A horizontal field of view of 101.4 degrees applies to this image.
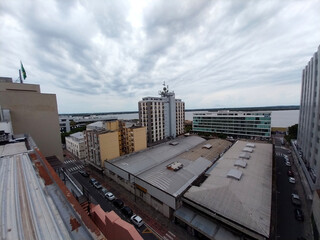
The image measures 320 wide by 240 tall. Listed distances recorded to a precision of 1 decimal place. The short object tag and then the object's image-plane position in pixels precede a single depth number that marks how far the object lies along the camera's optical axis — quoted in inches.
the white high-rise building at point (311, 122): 794.7
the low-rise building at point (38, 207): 131.6
